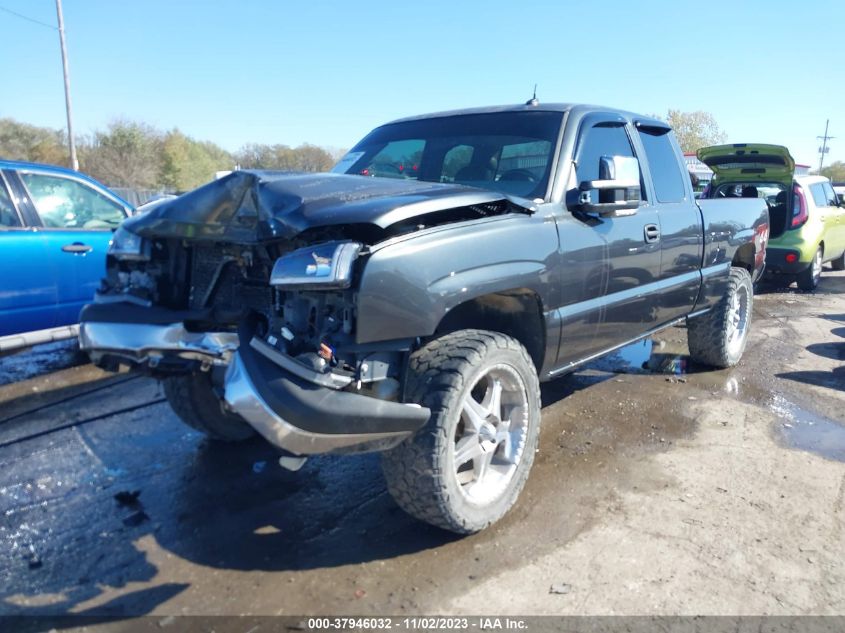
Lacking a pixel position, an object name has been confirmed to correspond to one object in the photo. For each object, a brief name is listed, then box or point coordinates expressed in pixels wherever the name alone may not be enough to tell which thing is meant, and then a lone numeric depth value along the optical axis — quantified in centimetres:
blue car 516
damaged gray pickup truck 245
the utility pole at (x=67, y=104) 2189
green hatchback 919
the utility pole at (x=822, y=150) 5318
